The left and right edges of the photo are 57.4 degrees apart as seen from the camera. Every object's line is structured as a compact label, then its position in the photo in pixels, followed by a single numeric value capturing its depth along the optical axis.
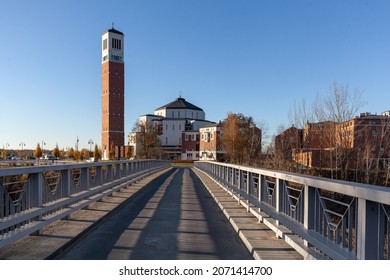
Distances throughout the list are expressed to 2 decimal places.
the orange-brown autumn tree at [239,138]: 50.09
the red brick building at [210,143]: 86.50
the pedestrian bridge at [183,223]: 4.09
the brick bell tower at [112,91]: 102.88
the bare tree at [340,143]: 23.61
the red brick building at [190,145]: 101.31
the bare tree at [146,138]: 62.00
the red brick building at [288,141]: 26.94
